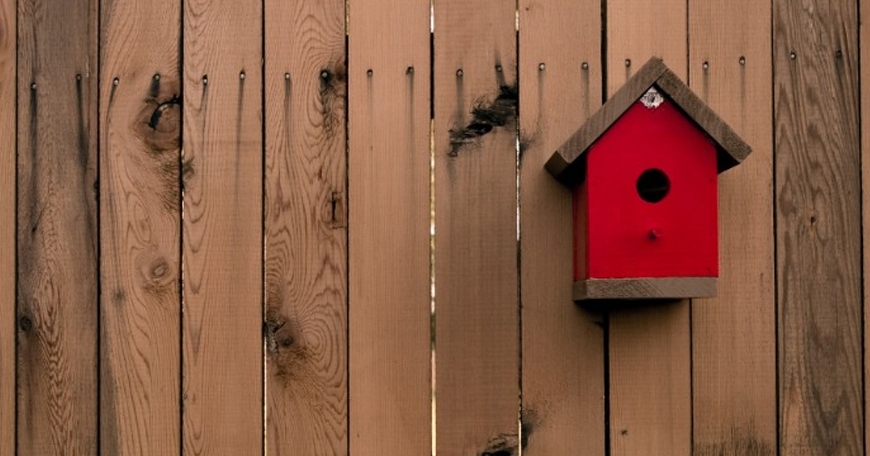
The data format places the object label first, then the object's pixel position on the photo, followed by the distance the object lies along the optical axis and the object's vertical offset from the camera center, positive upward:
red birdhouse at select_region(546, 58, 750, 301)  1.73 +0.10
